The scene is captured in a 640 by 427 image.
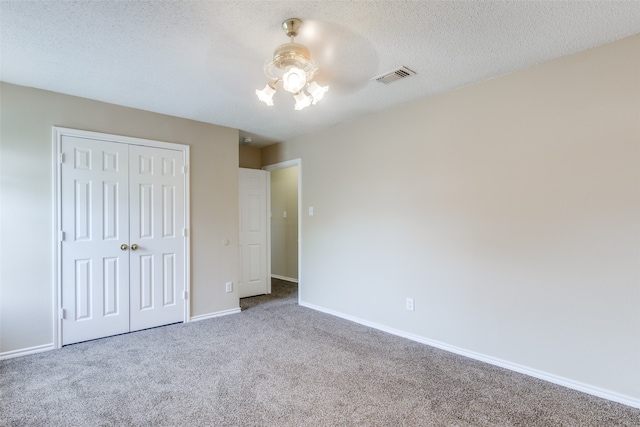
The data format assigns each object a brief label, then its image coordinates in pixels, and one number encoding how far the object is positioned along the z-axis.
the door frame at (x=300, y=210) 4.56
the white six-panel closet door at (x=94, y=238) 3.06
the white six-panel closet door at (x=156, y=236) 3.45
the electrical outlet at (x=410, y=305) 3.24
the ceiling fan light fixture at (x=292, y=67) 1.98
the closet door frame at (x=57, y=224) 2.98
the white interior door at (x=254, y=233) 4.98
